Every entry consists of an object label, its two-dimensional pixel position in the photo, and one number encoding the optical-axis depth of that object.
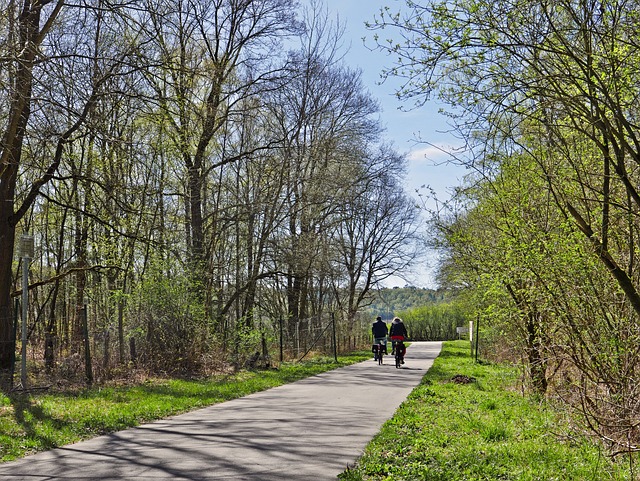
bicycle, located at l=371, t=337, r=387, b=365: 25.52
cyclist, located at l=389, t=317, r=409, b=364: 23.66
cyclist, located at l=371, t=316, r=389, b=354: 25.77
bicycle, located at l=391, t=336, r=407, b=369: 23.70
